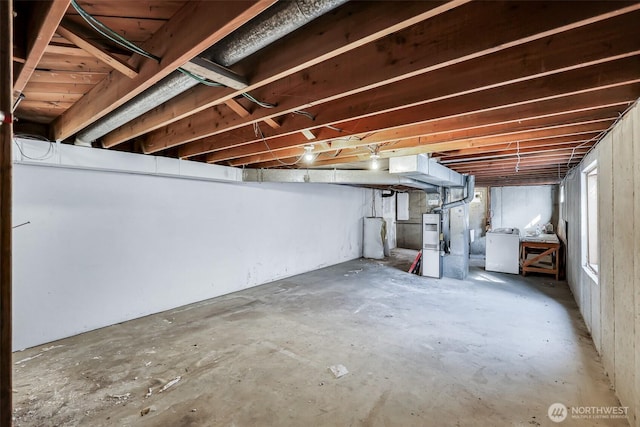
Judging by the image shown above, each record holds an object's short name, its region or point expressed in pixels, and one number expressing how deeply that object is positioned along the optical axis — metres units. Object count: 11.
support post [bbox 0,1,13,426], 0.74
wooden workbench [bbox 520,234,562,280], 5.61
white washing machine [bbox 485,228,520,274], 6.10
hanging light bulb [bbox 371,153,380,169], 3.50
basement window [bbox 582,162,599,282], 3.43
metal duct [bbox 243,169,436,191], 4.82
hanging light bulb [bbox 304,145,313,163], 3.27
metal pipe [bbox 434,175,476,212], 5.72
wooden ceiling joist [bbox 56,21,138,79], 1.31
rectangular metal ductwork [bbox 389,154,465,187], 3.62
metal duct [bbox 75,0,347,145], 1.07
